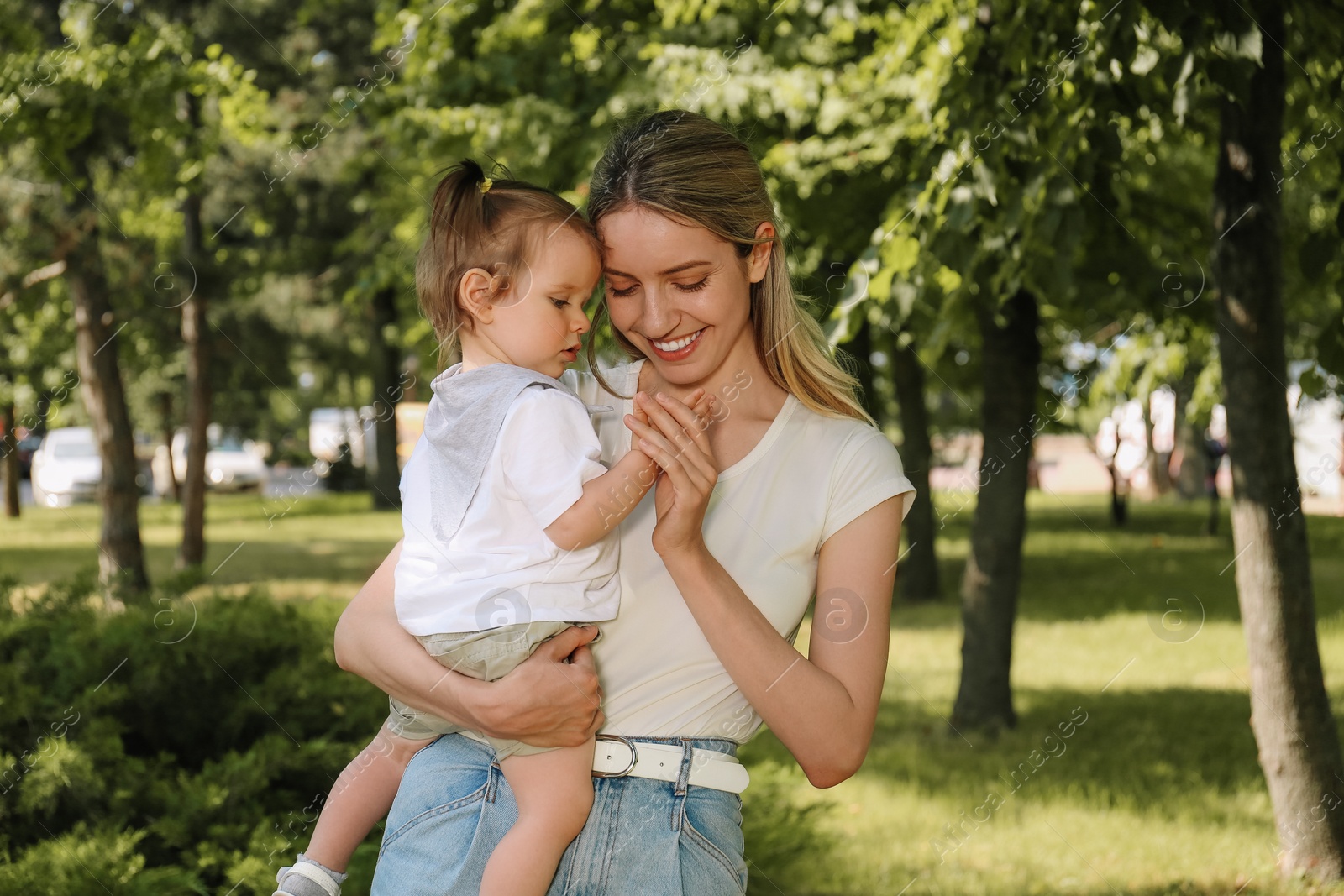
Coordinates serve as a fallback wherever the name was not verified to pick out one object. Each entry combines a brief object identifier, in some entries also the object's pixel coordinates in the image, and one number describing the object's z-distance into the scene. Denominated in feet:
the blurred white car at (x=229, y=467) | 117.70
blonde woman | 5.71
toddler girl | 5.95
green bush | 11.41
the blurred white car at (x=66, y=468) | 99.04
